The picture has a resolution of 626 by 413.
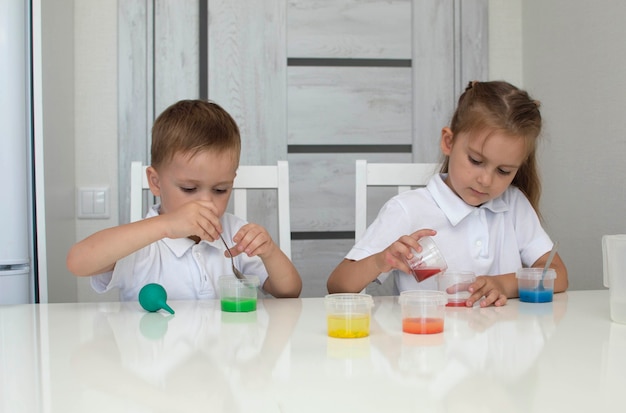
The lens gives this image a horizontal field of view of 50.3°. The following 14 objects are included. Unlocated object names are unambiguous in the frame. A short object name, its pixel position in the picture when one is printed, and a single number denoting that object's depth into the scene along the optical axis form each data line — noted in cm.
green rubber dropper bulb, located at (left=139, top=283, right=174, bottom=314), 119
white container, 110
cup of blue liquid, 134
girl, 157
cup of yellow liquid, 97
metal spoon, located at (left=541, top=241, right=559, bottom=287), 127
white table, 66
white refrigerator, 188
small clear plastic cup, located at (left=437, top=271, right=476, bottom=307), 129
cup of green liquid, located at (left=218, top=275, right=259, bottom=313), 121
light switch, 243
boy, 147
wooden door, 249
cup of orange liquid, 100
